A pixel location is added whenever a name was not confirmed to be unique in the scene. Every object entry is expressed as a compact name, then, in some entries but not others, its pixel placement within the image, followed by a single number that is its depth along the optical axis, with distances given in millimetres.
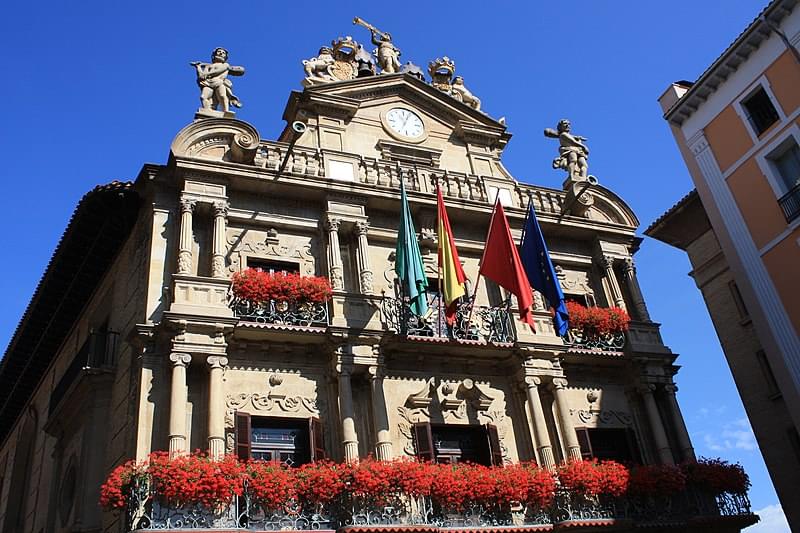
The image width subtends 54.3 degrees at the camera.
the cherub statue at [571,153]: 24234
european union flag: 18328
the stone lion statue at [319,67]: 23203
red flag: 18141
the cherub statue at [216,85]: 20516
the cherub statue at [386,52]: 25109
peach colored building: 18438
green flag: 17422
